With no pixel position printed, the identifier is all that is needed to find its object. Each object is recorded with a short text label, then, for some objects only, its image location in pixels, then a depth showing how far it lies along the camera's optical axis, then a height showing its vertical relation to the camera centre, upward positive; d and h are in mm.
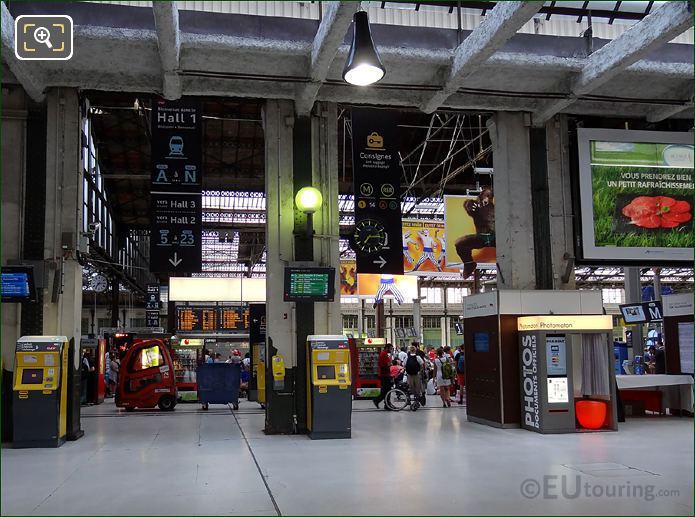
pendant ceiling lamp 7277 +2814
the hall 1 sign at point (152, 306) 25672 +903
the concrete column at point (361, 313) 40219 +812
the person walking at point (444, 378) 16858 -1301
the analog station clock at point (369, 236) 12148 +1596
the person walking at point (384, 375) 17250 -1216
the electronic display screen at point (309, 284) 11203 +707
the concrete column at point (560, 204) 12570 +2197
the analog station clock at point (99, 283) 23266 +1612
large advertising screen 12430 +2262
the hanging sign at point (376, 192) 12156 +2398
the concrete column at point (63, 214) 10938 +1882
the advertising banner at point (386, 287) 22953 +1297
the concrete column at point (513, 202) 12594 +2221
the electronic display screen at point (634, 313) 21266 +289
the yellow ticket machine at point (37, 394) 10117 -895
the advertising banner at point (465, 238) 16938 +2145
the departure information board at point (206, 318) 20969 +334
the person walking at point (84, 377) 19016 -1249
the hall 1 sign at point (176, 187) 11461 +2406
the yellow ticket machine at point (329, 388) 10938 -951
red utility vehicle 16906 -1178
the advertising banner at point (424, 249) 20609 +2296
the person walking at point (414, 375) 16438 -1159
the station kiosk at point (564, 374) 11414 -856
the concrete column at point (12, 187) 10719 +2289
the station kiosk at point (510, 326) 11992 -23
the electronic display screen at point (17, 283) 10352 +733
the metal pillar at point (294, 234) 11539 +1573
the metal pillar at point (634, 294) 23203 +962
